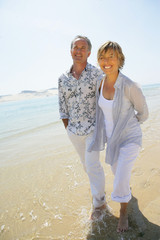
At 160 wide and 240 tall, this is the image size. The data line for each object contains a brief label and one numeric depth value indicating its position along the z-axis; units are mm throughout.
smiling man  2723
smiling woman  2227
